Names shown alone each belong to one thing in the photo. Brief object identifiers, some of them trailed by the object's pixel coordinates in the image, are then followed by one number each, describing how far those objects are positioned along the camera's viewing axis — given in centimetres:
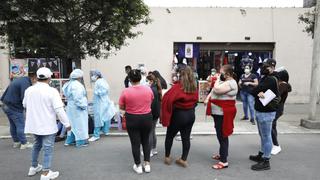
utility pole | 907
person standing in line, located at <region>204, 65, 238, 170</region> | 576
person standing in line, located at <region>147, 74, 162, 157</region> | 618
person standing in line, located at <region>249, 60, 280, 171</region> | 576
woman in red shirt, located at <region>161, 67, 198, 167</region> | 572
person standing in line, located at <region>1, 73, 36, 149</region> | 698
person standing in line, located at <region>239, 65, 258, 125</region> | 955
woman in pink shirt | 545
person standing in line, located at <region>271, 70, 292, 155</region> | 662
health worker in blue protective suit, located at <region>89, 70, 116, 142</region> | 793
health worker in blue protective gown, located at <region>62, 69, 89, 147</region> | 720
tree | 849
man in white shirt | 520
